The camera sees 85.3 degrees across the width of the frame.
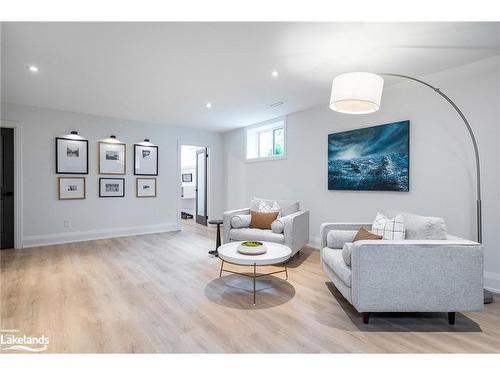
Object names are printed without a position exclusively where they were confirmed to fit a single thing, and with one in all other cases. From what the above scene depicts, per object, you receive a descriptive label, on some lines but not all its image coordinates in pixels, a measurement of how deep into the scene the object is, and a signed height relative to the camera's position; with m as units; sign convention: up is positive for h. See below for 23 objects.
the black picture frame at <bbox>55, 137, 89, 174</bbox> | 4.79 +0.53
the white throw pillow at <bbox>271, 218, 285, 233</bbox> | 3.64 -0.54
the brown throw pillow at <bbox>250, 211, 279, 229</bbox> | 4.00 -0.50
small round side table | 4.13 -0.81
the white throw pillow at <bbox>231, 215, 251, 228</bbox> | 4.01 -0.54
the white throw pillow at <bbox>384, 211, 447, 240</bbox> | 2.34 -0.37
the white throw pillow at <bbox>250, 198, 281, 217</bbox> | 4.26 -0.32
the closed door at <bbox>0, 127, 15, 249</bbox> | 4.34 -0.06
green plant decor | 2.81 -0.61
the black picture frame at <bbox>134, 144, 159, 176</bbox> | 5.64 +0.38
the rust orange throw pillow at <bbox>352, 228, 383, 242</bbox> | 2.52 -0.47
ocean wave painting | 3.47 +0.39
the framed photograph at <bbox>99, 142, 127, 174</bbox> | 5.25 +0.54
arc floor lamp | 2.18 +0.80
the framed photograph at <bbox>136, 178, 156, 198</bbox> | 5.70 -0.05
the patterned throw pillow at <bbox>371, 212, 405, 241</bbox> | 2.53 -0.40
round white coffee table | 2.52 -0.69
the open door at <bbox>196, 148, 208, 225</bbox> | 7.08 -0.02
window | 5.41 +0.96
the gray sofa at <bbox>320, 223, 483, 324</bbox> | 2.02 -0.67
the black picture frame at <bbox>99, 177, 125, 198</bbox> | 5.25 -0.03
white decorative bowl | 2.68 -0.64
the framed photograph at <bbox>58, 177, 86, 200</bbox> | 4.85 -0.07
